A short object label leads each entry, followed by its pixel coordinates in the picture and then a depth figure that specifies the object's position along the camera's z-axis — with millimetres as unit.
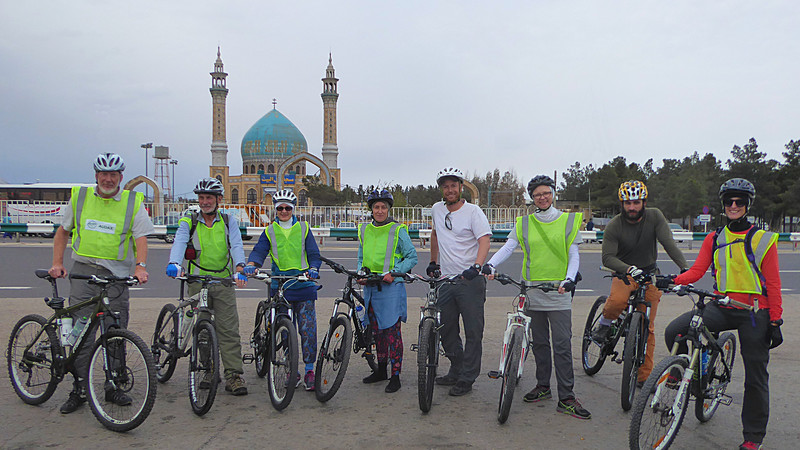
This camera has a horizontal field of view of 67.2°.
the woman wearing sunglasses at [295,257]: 5410
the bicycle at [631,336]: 4891
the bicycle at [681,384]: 3766
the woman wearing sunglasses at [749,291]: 4094
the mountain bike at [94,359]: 4297
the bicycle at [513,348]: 4534
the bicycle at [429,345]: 4736
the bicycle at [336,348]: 5055
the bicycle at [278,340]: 4793
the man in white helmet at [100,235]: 4766
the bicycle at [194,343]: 4676
